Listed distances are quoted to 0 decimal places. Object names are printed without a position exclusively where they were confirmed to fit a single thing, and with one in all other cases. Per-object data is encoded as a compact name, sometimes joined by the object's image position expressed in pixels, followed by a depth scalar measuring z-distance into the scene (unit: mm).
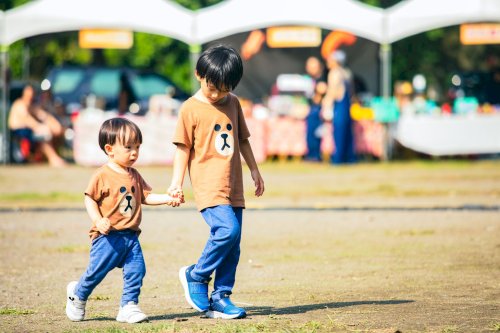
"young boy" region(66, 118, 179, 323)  6594
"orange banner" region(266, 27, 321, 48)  25438
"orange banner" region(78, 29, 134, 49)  25312
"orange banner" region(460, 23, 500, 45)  25016
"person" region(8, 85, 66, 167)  24156
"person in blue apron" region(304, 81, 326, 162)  23984
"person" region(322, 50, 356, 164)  22719
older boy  6633
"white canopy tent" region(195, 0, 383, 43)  23516
